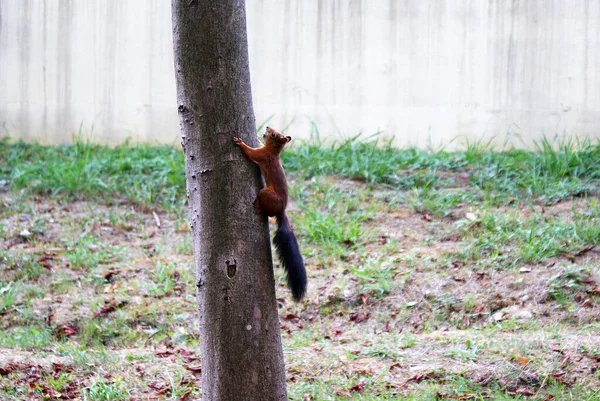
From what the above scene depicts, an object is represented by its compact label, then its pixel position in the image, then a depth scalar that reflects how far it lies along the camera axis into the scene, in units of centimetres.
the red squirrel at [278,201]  587
